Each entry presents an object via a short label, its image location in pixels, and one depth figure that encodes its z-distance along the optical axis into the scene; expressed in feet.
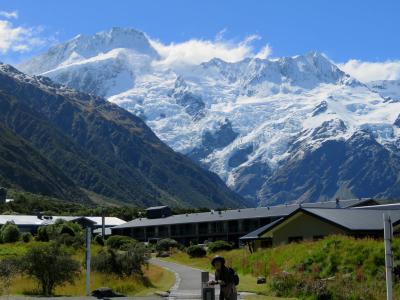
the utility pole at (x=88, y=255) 96.81
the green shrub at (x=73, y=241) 209.46
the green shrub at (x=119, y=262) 119.34
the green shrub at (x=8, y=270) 106.26
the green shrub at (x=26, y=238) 266.24
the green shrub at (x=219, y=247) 247.50
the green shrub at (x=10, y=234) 269.44
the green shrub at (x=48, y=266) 100.63
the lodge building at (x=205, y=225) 333.42
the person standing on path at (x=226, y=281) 56.24
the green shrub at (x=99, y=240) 285.90
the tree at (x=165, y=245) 289.74
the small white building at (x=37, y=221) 410.70
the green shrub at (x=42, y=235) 264.39
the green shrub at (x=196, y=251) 230.48
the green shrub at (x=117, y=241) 277.03
